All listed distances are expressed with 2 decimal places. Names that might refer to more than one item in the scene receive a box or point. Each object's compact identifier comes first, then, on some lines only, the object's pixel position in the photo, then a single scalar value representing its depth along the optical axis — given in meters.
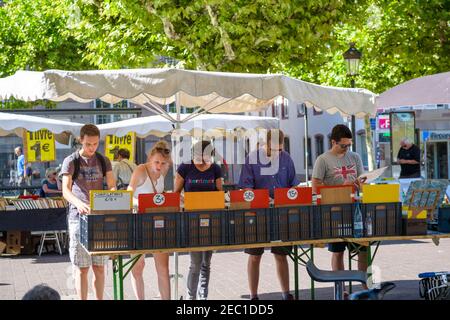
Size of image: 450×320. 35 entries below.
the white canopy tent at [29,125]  19.20
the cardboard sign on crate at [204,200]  8.62
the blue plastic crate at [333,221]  8.99
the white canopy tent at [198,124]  19.52
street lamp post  23.14
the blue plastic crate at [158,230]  8.38
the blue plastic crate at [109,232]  8.17
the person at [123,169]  18.36
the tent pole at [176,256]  10.04
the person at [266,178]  9.87
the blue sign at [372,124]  40.78
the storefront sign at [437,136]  42.66
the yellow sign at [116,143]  23.23
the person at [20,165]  28.47
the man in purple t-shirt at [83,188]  8.67
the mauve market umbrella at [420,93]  13.64
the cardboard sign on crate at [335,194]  9.07
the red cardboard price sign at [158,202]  8.47
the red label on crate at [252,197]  8.83
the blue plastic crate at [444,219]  9.19
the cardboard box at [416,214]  9.02
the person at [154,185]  9.14
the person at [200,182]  9.42
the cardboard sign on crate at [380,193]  9.14
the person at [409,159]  22.50
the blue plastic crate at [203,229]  8.54
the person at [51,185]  18.72
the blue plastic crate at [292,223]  8.88
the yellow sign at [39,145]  22.16
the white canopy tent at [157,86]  8.50
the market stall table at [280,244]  8.26
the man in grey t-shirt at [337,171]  9.85
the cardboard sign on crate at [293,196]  8.95
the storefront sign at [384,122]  29.16
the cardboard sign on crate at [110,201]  8.23
